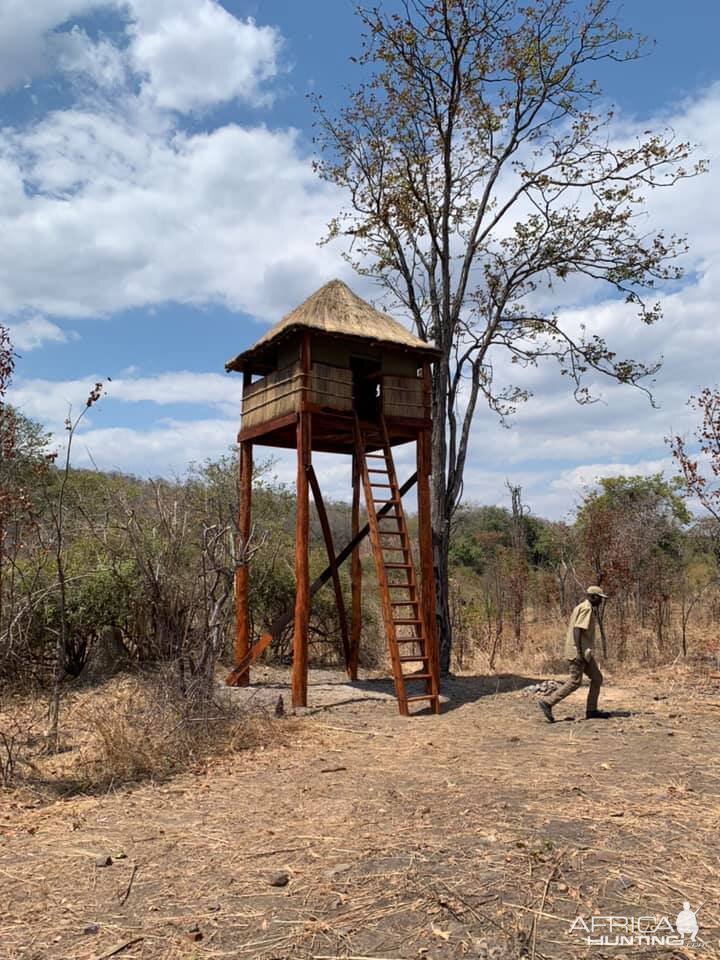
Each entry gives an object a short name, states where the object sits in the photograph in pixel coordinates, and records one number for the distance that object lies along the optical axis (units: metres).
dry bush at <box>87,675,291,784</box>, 7.27
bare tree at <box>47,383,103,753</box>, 7.11
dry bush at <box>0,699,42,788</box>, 7.04
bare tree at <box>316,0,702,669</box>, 14.11
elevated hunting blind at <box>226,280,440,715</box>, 10.73
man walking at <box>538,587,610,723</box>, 9.48
